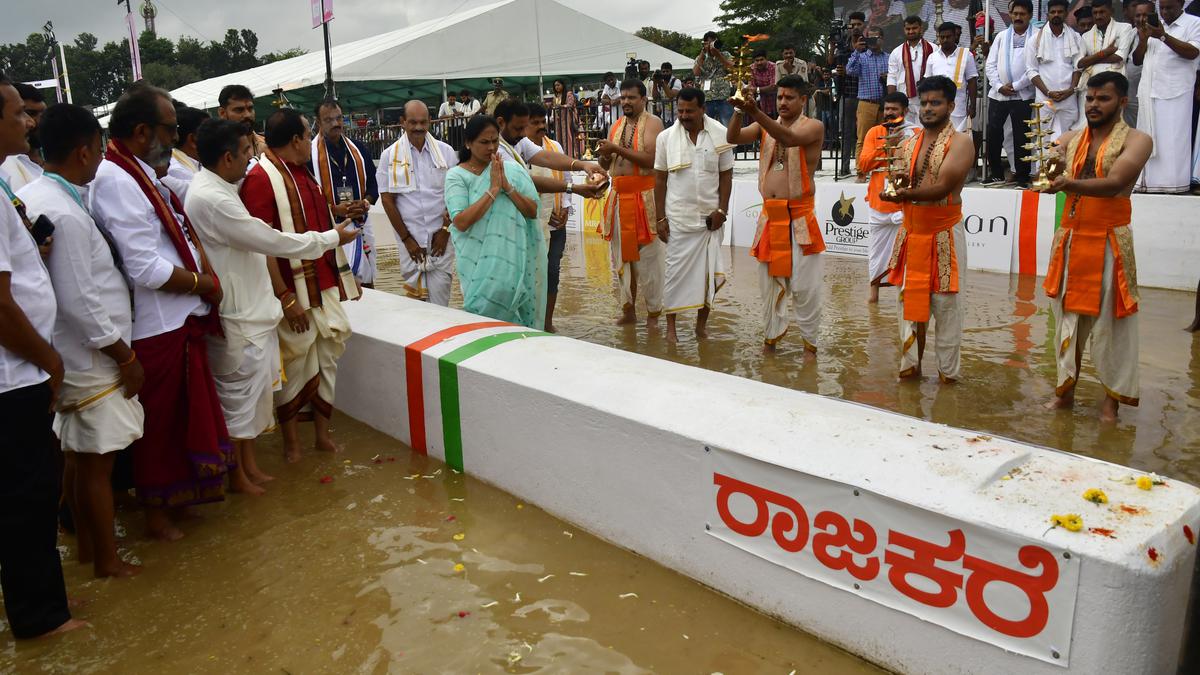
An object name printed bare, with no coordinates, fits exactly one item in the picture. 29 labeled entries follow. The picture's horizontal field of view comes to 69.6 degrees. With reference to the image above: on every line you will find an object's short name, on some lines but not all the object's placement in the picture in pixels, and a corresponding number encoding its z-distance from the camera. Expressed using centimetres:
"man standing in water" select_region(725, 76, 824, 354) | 580
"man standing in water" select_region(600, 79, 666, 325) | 668
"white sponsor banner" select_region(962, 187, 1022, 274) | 883
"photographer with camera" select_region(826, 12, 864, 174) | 1175
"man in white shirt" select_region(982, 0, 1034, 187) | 969
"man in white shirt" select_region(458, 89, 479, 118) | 1999
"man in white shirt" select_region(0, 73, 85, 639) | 270
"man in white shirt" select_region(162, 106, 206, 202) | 434
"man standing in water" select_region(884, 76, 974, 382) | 508
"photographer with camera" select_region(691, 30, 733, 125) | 1535
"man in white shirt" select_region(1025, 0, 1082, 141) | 918
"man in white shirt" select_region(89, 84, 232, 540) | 332
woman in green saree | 498
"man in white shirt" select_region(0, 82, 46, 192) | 410
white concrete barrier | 212
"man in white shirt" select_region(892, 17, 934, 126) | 992
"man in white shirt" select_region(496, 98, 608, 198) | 602
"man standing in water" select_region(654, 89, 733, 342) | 638
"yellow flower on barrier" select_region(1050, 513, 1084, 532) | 214
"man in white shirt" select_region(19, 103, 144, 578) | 299
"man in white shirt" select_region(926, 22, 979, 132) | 990
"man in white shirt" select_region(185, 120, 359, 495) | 378
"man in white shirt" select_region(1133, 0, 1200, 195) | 837
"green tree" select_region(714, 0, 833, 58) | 3266
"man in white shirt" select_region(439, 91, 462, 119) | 2121
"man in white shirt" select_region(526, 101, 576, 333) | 666
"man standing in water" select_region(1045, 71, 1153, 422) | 437
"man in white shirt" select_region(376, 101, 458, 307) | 649
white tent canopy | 2500
